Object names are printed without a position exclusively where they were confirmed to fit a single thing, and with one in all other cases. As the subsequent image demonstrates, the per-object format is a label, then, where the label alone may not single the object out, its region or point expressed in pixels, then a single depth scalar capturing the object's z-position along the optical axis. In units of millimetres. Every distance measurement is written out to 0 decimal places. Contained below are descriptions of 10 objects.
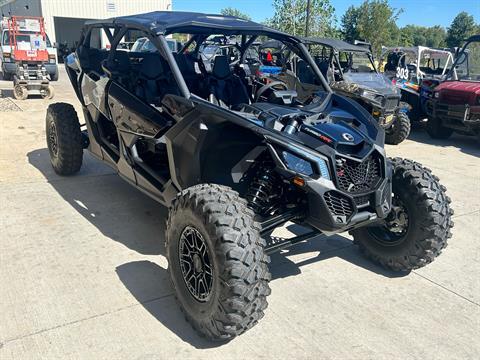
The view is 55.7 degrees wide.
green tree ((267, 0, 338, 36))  24266
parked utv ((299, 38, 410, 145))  8691
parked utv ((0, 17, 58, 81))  15641
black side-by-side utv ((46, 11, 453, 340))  2693
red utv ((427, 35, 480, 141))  8984
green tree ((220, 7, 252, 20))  74862
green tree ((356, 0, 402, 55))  31469
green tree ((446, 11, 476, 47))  59706
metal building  32344
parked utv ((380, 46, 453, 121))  10578
